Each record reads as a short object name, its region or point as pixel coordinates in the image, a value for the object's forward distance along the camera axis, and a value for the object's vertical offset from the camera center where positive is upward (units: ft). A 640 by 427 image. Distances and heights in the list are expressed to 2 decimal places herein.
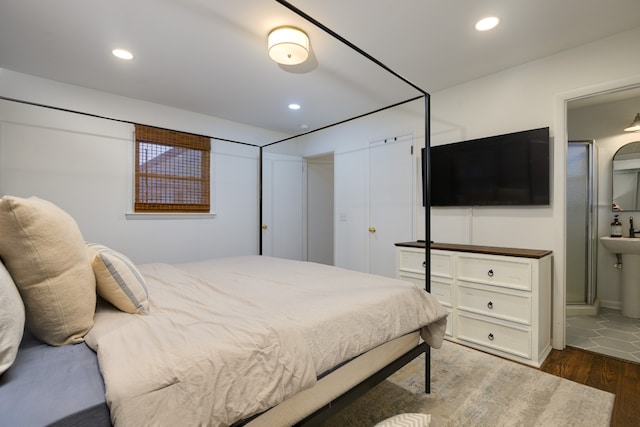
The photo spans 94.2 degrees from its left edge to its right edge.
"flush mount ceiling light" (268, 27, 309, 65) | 6.79 +3.87
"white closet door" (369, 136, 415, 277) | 11.77 +0.52
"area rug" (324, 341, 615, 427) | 5.51 -3.84
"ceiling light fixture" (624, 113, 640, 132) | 10.77 +3.16
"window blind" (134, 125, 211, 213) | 11.26 +1.64
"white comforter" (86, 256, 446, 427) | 2.68 -1.47
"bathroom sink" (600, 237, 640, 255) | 10.30 -1.15
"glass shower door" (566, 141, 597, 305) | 11.52 -0.43
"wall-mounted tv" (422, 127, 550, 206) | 8.48 +1.30
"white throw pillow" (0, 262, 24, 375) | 2.53 -0.97
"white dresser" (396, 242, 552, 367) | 7.55 -2.30
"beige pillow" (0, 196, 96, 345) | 3.08 -0.62
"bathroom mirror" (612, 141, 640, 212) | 11.03 +1.29
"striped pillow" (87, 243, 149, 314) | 3.99 -0.99
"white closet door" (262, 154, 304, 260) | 14.98 +0.28
